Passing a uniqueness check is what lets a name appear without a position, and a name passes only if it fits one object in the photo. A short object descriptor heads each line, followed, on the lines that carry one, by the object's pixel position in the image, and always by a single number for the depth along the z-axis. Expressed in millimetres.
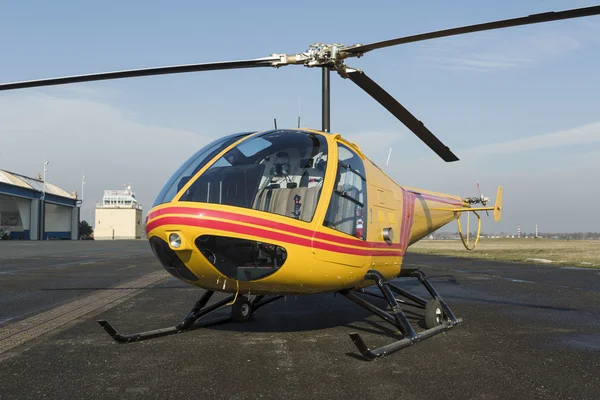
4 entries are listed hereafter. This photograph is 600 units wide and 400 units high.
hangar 77438
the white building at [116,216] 104062
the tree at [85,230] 120562
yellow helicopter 5621
